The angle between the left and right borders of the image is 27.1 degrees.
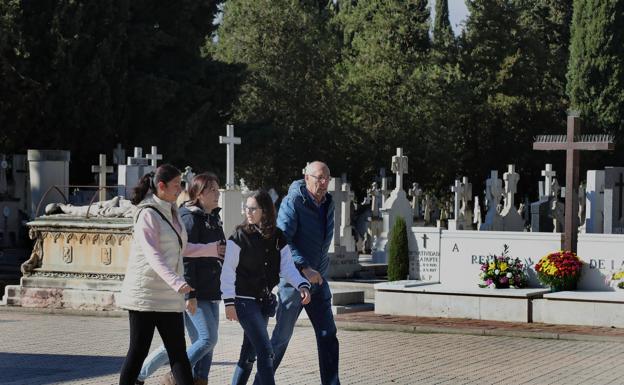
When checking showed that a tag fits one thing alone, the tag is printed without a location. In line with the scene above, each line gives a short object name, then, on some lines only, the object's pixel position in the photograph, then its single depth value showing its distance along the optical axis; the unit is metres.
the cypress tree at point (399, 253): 20.97
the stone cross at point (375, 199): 39.67
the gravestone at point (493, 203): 34.56
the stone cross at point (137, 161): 27.72
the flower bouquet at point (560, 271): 17.31
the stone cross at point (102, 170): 29.28
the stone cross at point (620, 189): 27.64
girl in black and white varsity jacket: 9.20
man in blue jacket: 9.85
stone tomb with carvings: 18.62
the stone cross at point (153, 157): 32.31
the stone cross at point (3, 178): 34.59
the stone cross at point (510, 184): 36.03
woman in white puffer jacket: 8.96
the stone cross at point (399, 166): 30.33
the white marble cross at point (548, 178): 37.97
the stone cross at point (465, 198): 41.28
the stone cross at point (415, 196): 42.77
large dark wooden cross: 18.22
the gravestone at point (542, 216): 35.92
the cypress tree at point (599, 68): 55.62
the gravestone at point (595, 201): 28.58
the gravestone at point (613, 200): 27.42
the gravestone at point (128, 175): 25.69
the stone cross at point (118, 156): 39.81
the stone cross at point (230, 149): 23.87
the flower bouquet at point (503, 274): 17.86
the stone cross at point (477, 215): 44.75
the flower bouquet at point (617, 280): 17.03
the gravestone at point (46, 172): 29.42
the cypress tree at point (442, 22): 60.12
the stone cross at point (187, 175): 27.83
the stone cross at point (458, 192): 40.81
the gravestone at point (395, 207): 29.69
